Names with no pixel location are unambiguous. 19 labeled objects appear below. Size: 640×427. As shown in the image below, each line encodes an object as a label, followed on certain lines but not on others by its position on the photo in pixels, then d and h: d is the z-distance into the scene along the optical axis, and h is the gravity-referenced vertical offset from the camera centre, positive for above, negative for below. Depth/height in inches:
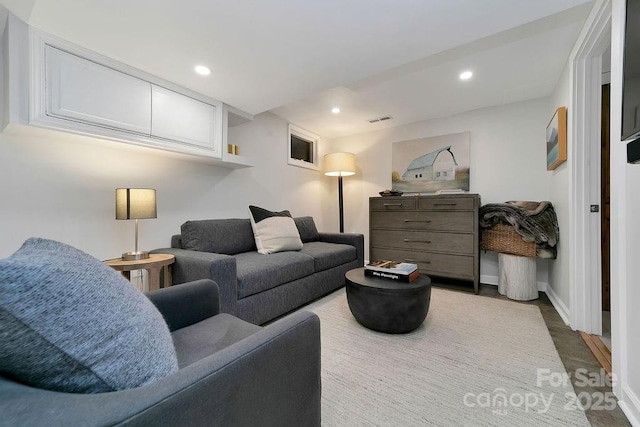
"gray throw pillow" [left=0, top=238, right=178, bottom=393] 17.0 -8.5
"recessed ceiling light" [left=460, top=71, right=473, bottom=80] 95.9 +51.4
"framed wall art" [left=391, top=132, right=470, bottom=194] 133.8 +26.1
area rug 45.9 -35.5
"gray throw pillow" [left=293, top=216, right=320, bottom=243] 132.8 -8.8
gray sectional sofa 71.9 -18.0
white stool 103.3 -26.8
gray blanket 97.7 -4.7
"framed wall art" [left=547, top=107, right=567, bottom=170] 83.5 +24.9
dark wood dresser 113.2 -10.0
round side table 68.2 -14.2
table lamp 72.0 +2.2
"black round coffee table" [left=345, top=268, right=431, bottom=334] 70.7 -25.5
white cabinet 58.1 +31.0
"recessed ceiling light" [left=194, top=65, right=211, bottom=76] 77.7 +43.5
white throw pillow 104.7 -8.4
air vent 140.6 +51.5
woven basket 103.8 -12.8
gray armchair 15.7 -14.2
